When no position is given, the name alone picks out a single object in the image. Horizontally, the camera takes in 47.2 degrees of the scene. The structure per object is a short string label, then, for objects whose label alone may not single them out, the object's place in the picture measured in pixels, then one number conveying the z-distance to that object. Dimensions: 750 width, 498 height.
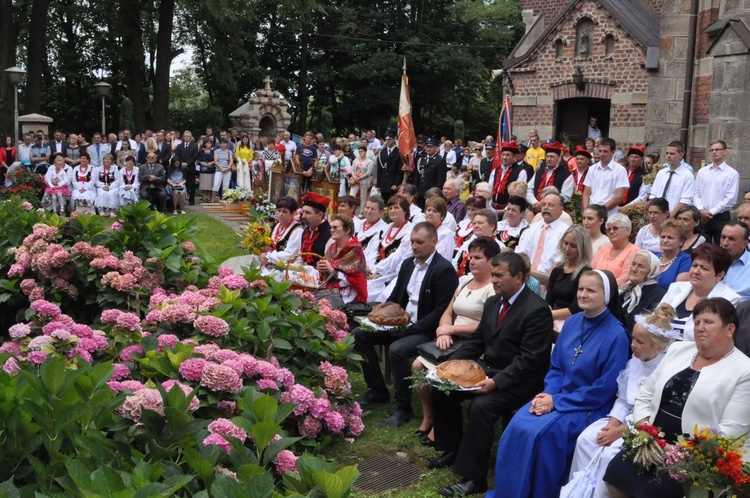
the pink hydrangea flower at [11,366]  4.60
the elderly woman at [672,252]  7.04
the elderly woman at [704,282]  6.05
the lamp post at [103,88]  28.20
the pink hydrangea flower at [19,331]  5.49
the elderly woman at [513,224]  9.58
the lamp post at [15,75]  23.36
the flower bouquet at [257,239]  10.04
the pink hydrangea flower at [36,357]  5.00
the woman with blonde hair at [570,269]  7.00
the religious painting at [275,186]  17.80
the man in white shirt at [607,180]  11.54
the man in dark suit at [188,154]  22.12
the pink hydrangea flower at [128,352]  5.27
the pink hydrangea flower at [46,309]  5.84
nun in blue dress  5.41
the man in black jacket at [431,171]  15.73
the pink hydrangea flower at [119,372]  4.91
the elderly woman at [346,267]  8.54
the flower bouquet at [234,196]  21.09
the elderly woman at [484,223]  8.71
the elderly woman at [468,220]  9.95
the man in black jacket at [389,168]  17.42
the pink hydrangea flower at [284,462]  3.85
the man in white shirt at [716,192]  10.45
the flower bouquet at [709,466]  4.33
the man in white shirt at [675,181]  10.48
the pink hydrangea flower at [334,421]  6.13
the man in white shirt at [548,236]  8.71
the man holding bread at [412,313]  7.25
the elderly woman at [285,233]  9.66
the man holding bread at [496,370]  5.88
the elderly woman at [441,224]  9.56
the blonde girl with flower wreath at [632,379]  5.30
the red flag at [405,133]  17.42
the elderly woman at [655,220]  8.54
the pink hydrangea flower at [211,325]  5.58
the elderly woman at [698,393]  4.75
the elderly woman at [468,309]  6.84
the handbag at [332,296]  8.31
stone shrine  32.09
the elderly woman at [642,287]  6.63
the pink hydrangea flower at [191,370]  4.93
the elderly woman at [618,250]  7.39
